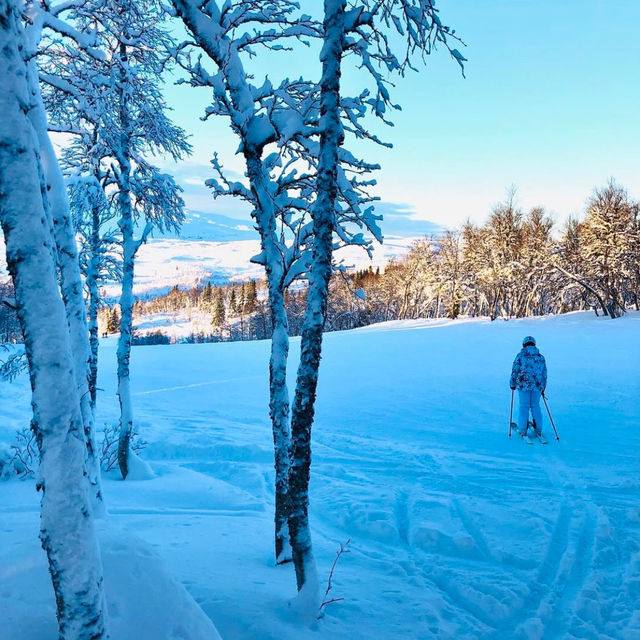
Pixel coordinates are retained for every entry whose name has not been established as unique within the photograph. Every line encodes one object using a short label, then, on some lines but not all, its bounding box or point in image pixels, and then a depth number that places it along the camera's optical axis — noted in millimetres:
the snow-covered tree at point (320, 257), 3686
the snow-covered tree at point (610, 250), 26422
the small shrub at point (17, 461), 8570
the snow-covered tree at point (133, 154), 8047
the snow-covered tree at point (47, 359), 1898
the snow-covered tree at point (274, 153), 4426
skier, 9703
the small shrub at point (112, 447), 9706
